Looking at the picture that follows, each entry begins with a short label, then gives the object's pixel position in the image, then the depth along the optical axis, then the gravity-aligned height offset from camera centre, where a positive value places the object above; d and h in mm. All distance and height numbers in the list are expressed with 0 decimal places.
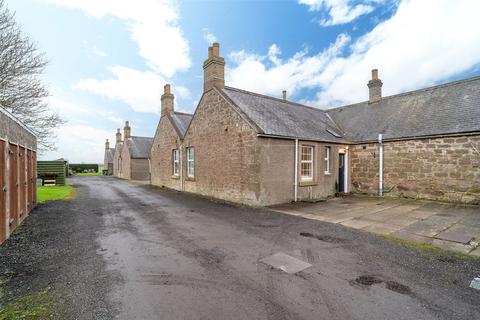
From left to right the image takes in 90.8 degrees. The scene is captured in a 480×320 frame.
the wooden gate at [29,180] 9836 -812
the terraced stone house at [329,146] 11188 +769
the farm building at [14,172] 6266 -353
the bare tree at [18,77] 13188 +4810
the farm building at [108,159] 51466 +514
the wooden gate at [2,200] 6006 -1010
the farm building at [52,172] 23375 -1083
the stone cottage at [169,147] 18722 +1236
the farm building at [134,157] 34406 +597
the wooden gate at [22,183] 8117 -800
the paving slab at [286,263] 4514 -2059
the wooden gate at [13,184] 6949 -700
